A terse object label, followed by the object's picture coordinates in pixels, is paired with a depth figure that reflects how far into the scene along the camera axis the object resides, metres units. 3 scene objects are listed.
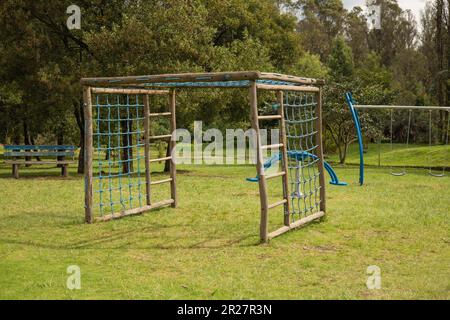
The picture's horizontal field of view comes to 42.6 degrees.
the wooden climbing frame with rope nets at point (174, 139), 7.52
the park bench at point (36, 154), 17.08
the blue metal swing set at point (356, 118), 13.78
